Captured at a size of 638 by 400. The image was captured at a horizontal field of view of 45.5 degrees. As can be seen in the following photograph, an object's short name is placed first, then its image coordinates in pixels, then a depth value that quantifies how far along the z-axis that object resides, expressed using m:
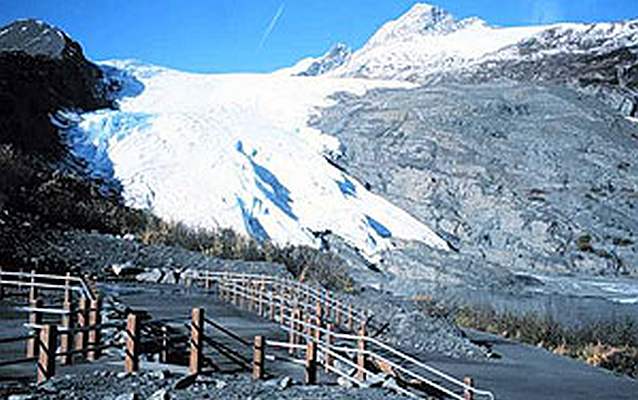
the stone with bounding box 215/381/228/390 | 10.96
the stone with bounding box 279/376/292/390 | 11.70
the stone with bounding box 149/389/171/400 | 9.44
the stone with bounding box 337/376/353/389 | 12.98
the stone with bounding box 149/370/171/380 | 11.20
